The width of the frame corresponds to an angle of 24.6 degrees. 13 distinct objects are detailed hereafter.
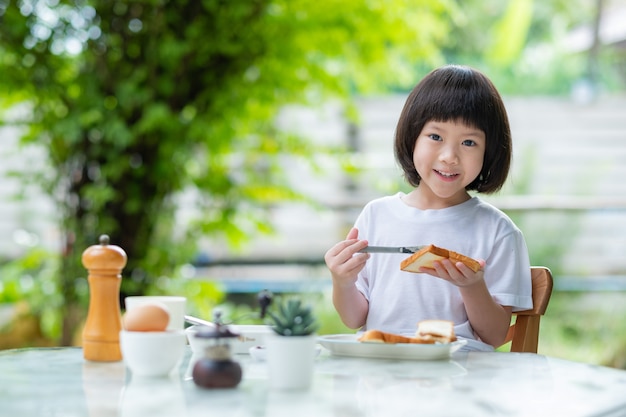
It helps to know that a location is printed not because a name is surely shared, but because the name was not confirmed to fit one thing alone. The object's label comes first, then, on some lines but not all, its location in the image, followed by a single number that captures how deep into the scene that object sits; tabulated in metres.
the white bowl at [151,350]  1.60
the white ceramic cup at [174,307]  1.77
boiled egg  1.61
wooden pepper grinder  1.73
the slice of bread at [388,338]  1.76
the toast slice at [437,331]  1.77
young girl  1.97
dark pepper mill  1.56
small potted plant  1.56
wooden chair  1.98
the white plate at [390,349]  1.74
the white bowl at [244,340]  1.78
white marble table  1.48
